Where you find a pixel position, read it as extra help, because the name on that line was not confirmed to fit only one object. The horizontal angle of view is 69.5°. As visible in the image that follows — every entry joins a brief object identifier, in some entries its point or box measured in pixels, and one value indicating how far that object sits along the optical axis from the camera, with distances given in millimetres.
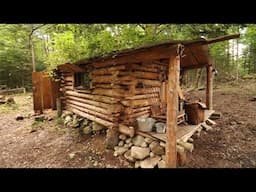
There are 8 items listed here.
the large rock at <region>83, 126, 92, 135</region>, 7098
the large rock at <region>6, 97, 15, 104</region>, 13345
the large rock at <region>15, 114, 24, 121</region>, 9688
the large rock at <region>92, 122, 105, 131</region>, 6914
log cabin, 4125
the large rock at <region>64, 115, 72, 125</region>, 8450
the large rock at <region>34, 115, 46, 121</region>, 9014
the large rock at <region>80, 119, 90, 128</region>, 7681
